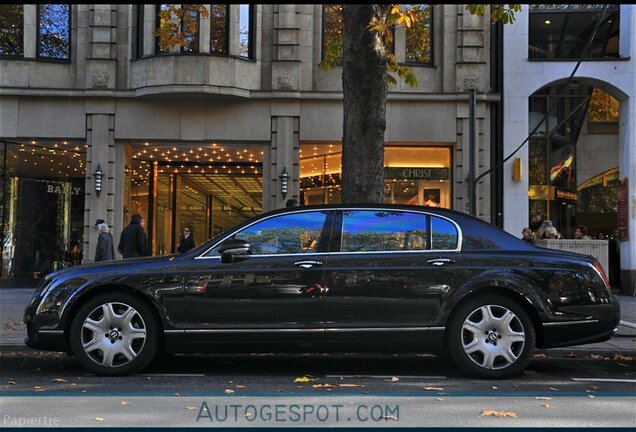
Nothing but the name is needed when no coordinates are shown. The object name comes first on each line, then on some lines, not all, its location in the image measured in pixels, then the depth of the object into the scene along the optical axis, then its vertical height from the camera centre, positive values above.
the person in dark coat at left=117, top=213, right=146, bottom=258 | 12.33 -0.27
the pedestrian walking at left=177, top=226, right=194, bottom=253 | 15.54 -0.38
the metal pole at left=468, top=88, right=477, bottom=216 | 12.48 +1.54
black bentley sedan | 6.14 -0.74
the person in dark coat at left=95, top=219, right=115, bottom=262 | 12.66 -0.38
